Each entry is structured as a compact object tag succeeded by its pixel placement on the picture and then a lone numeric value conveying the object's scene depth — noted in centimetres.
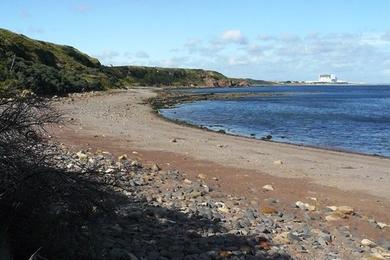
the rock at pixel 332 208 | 1028
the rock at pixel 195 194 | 1025
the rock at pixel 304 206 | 1024
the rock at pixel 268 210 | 963
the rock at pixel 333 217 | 951
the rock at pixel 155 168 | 1308
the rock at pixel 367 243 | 803
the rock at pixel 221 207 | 927
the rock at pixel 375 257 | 730
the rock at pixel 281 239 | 766
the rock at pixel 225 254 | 676
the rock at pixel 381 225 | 932
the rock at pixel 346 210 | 1000
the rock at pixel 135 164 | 1313
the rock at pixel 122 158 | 1418
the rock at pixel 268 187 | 1212
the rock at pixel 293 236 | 783
